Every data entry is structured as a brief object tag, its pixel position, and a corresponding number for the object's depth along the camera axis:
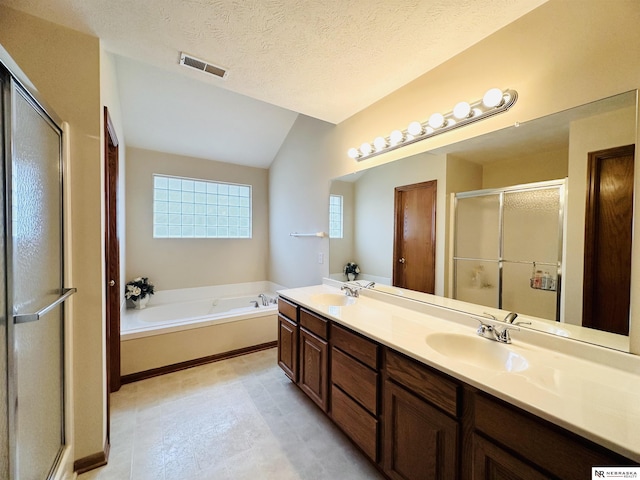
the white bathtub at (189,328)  2.37
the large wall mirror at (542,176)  1.09
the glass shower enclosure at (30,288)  0.93
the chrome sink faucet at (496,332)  1.24
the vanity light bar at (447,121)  1.33
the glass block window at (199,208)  3.51
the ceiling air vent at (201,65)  1.66
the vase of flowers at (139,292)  3.08
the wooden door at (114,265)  2.14
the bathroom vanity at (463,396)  0.74
